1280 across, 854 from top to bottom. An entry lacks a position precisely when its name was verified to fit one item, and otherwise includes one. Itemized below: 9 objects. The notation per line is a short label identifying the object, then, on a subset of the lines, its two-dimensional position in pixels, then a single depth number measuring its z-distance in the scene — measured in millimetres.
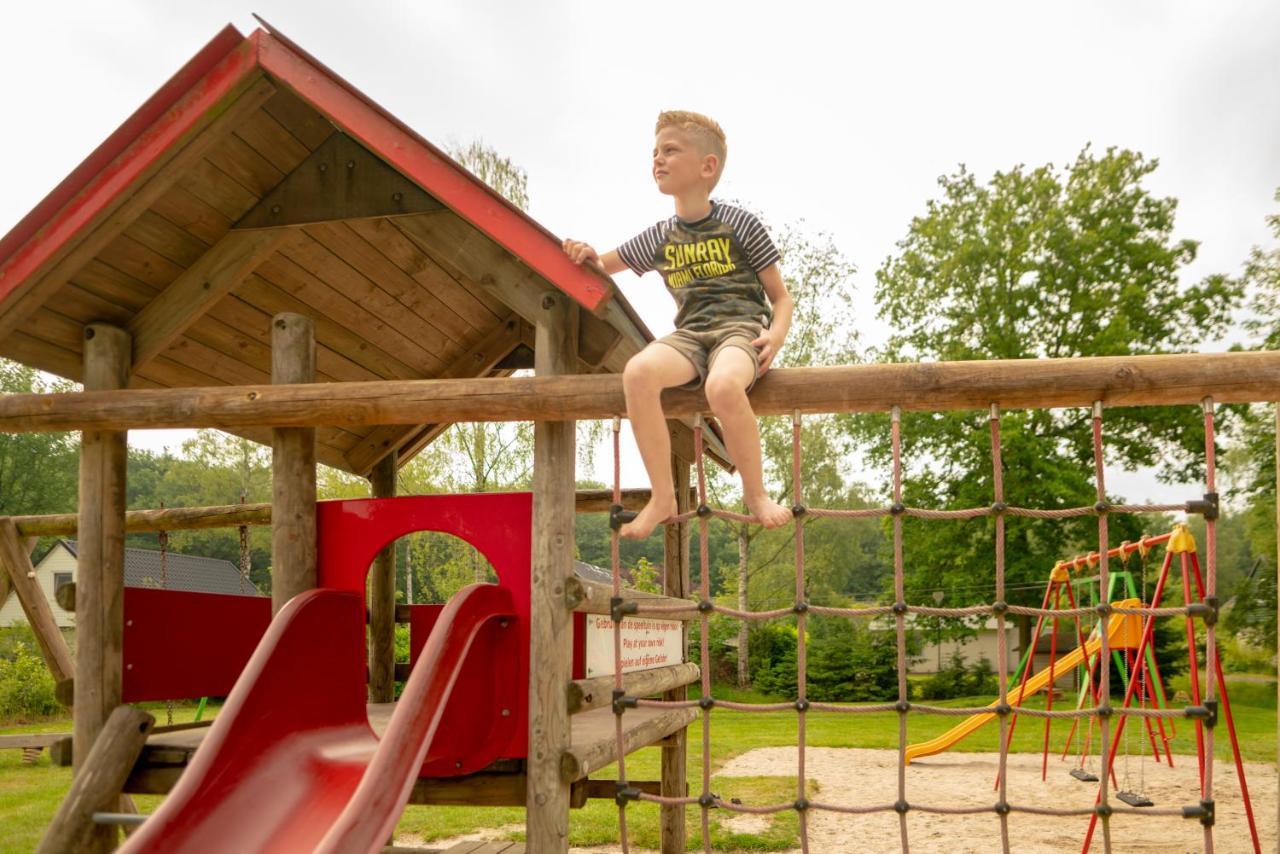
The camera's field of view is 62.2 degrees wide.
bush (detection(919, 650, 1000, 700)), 24141
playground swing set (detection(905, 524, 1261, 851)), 6742
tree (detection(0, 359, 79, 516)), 43438
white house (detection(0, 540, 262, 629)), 29781
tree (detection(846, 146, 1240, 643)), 23031
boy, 3684
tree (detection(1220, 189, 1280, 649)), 23859
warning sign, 5211
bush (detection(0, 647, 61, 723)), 18984
